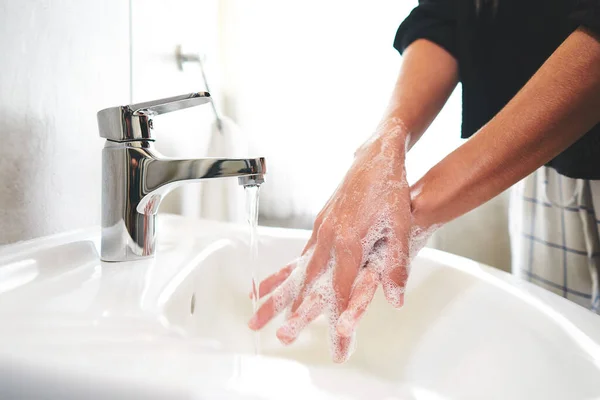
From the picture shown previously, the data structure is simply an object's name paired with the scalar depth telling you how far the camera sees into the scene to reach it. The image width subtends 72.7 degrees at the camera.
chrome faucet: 0.41
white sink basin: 0.21
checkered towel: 0.65
